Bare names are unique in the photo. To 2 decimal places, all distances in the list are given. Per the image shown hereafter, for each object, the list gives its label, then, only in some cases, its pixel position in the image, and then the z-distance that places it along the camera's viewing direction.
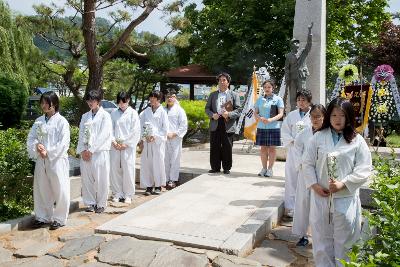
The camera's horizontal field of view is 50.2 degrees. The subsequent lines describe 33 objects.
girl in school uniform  7.39
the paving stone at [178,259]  4.02
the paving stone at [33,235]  5.03
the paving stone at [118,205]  6.62
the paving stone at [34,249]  4.50
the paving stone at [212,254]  4.14
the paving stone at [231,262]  3.99
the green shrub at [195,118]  14.34
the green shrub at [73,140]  8.56
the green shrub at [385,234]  2.28
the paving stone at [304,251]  4.56
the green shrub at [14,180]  5.55
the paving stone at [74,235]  4.95
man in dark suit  7.61
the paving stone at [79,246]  4.46
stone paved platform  4.55
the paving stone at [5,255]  4.44
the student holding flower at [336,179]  3.56
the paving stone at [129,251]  4.15
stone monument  10.60
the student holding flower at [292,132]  5.71
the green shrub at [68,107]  20.64
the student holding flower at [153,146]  7.42
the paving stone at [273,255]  4.31
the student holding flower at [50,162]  5.41
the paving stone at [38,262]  4.21
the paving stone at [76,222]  5.61
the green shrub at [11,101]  12.25
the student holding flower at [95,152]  6.07
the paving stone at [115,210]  6.27
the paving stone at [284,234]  5.07
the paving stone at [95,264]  4.14
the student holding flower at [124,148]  6.80
